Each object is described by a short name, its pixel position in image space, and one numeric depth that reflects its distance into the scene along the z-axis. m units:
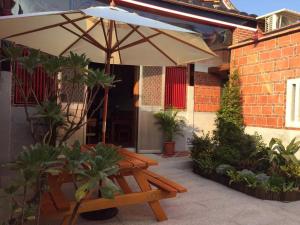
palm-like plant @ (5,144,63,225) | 2.12
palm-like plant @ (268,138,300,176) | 5.69
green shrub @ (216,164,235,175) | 6.02
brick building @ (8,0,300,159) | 6.90
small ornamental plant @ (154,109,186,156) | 8.97
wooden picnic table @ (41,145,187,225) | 3.26
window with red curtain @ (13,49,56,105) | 7.38
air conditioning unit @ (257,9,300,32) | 9.29
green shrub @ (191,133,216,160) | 7.00
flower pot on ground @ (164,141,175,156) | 8.94
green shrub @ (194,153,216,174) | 6.43
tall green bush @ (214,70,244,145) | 7.81
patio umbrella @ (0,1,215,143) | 3.45
